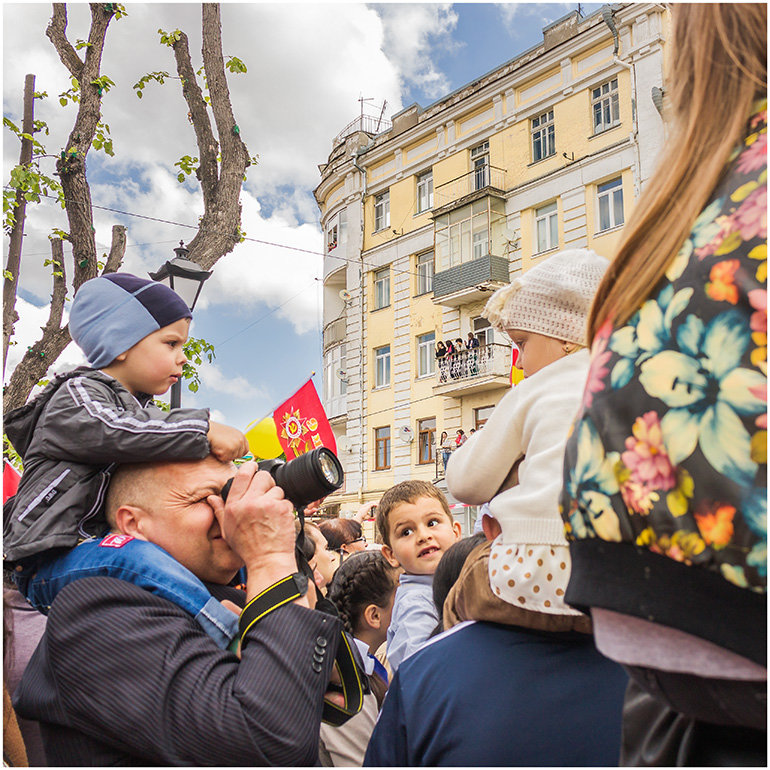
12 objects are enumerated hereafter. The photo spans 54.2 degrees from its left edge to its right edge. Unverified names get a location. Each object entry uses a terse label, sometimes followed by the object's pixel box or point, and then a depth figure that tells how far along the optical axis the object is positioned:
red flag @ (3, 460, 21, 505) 4.48
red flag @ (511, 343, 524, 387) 4.27
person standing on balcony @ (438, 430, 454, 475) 21.52
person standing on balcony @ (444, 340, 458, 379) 22.48
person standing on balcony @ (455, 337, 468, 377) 22.28
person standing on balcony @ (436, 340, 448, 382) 22.72
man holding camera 1.64
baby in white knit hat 1.77
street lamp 5.71
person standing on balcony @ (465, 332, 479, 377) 22.05
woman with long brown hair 0.80
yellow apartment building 19.89
